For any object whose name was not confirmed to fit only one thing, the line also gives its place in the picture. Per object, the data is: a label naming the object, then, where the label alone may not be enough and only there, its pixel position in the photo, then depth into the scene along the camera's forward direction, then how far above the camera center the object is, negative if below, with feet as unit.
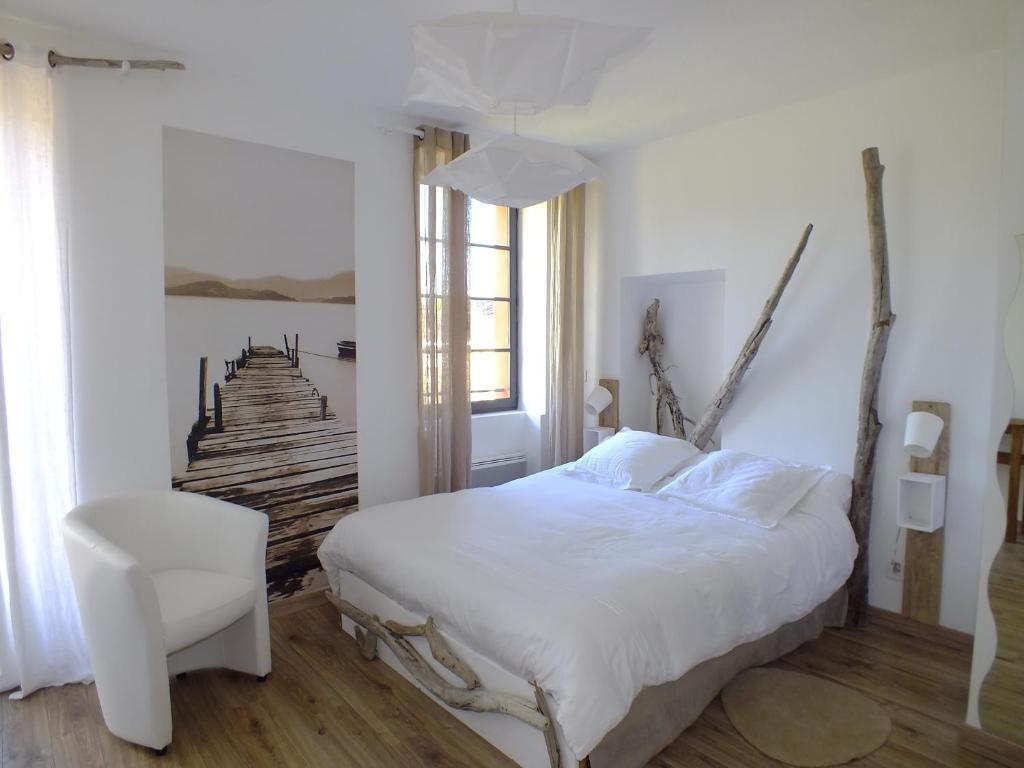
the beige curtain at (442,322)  12.16 +0.50
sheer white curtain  8.02 -0.66
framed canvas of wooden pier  9.70 +0.22
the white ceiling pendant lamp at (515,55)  5.55 +2.67
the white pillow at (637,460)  11.18 -2.05
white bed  6.14 -2.70
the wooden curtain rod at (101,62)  7.84 +3.78
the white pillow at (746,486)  9.37 -2.19
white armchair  6.84 -3.03
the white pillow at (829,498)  9.57 -2.33
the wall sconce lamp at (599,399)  13.91 -1.13
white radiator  13.97 -2.77
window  14.58 +0.91
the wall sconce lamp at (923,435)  9.02 -1.26
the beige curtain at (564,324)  14.19 +0.52
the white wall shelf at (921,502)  9.41 -2.38
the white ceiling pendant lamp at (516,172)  7.79 +2.27
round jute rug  7.04 -4.43
